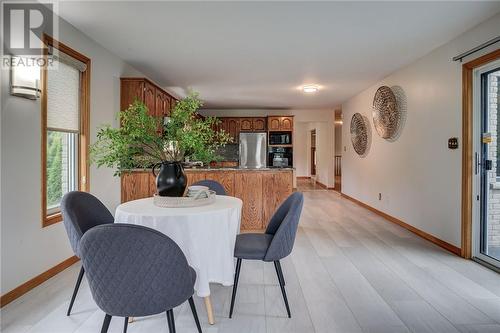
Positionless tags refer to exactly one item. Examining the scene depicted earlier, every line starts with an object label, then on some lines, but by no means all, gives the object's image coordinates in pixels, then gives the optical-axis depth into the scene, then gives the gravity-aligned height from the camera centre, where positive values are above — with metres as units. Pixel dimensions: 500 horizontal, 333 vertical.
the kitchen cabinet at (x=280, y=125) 8.70 +1.06
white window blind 2.96 +0.65
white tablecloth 1.91 -0.42
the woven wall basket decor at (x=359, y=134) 6.29 +0.62
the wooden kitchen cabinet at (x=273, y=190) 4.39 -0.37
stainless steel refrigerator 8.57 +0.39
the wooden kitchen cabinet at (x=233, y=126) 8.83 +1.04
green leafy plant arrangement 2.09 +0.18
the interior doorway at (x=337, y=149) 9.39 +0.48
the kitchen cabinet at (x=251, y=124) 8.83 +1.10
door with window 3.14 +0.00
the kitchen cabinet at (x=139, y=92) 4.27 +0.99
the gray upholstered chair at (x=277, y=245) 2.05 -0.57
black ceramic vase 2.24 -0.12
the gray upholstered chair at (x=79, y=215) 1.98 -0.36
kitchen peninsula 4.36 -0.31
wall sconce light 2.41 +0.68
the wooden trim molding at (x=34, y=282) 2.34 -0.99
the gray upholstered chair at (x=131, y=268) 1.30 -0.45
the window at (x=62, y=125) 2.84 +0.38
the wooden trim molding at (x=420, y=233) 3.55 -0.91
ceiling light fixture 5.84 +1.41
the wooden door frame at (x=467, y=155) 3.29 +0.09
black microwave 8.77 +0.71
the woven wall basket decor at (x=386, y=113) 4.94 +0.83
